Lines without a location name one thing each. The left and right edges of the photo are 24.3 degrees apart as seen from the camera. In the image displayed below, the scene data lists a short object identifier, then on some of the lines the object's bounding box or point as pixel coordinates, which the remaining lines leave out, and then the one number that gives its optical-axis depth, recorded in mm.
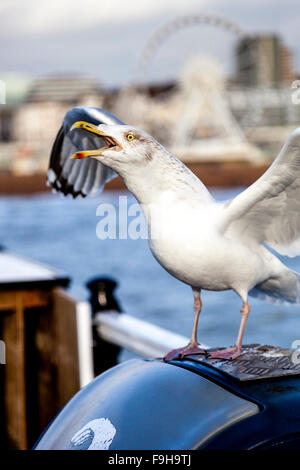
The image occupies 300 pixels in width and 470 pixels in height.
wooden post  2877
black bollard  2699
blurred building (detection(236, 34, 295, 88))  33416
